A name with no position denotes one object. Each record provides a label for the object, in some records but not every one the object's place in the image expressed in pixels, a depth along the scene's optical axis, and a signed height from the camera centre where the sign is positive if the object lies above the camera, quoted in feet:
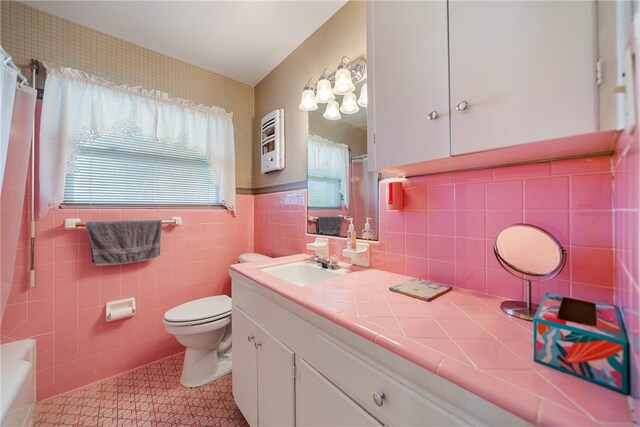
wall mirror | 4.36 +0.76
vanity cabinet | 1.62 -1.57
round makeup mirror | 2.32 -0.48
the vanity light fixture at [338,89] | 4.41 +2.48
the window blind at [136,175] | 5.22 +0.99
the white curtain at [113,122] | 4.77 +2.23
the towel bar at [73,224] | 4.95 -0.19
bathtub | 3.31 -2.58
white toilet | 4.92 -2.65
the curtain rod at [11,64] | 3.70 +2.50
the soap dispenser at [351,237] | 4.35 -0.48
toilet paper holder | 5.36 -2.21
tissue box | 1.36 -0.84
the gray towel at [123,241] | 5.14 -0.61
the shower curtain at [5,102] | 3.69 +1.85
